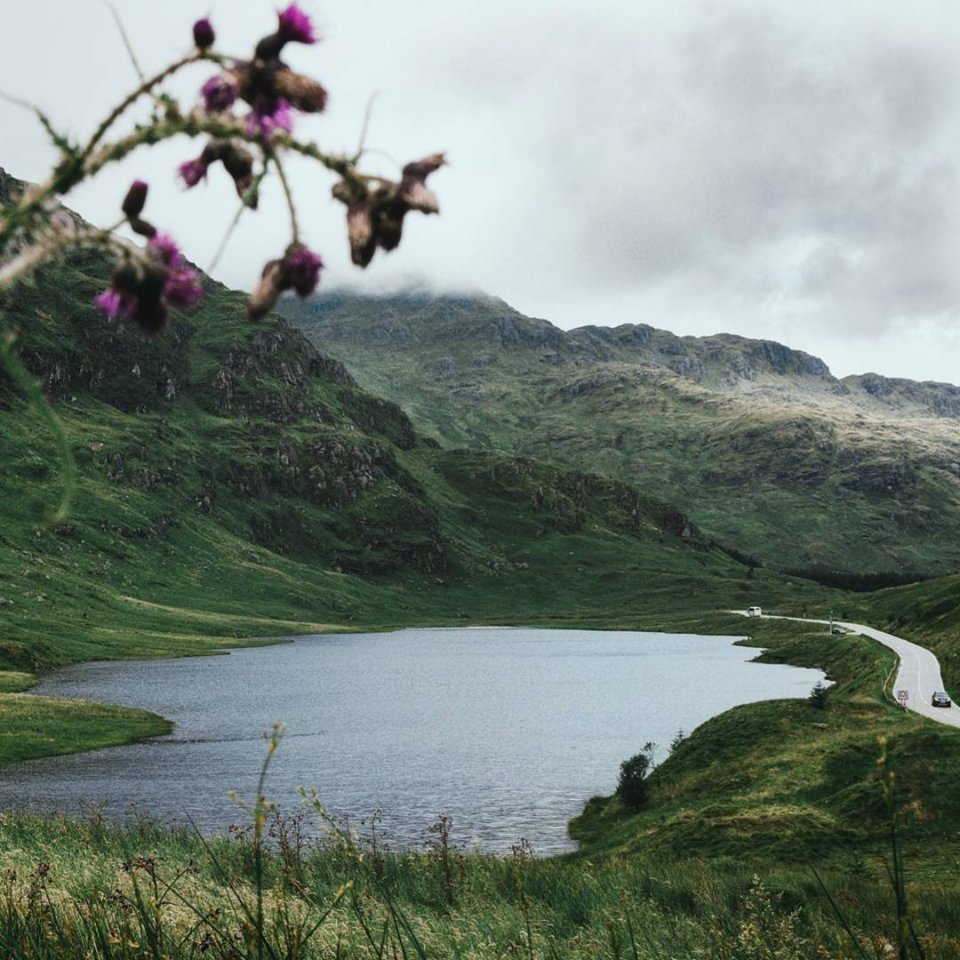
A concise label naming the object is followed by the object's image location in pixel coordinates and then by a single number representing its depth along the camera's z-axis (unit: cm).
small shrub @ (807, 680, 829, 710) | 5732
